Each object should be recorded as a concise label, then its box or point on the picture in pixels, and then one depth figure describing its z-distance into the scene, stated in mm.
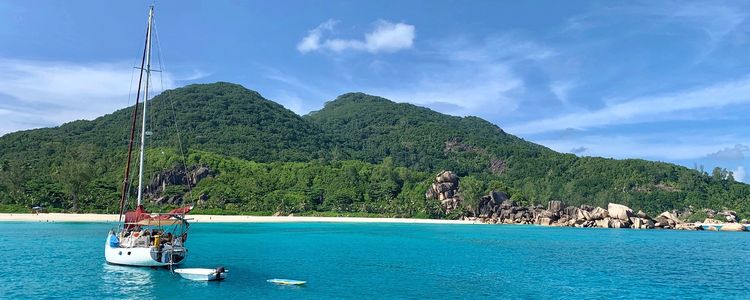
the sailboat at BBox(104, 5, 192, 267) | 45031
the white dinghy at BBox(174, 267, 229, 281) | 40969
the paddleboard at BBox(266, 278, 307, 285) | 40344
